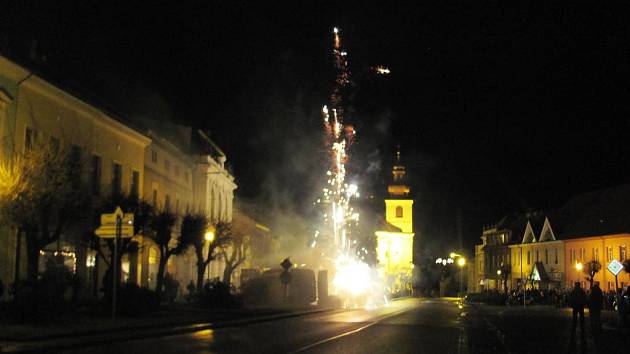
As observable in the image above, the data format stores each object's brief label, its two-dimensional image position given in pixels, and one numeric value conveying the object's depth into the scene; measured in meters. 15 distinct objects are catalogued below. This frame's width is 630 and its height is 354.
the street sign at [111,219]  26.38
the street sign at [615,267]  32.16
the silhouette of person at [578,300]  24.27
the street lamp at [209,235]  41.97
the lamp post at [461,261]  66.31
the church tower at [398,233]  143.62
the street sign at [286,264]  43.21
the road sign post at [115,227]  25.83
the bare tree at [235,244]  47.94
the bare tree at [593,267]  38.44
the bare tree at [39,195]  25.28
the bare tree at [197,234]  40.59
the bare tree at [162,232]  37.16
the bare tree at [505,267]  96.56
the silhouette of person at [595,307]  26.34
